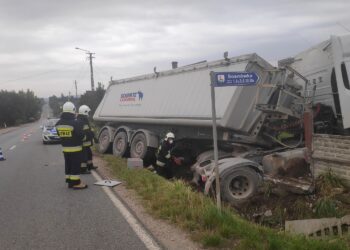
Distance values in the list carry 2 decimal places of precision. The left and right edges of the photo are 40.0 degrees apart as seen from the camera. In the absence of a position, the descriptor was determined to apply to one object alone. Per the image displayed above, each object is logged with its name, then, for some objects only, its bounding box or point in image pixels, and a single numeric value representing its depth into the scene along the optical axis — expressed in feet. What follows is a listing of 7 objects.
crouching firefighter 38.40
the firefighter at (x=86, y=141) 40.70
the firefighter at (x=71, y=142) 32.81
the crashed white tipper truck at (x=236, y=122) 30.91
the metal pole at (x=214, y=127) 22.06
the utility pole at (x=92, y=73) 168.92
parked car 83.92
